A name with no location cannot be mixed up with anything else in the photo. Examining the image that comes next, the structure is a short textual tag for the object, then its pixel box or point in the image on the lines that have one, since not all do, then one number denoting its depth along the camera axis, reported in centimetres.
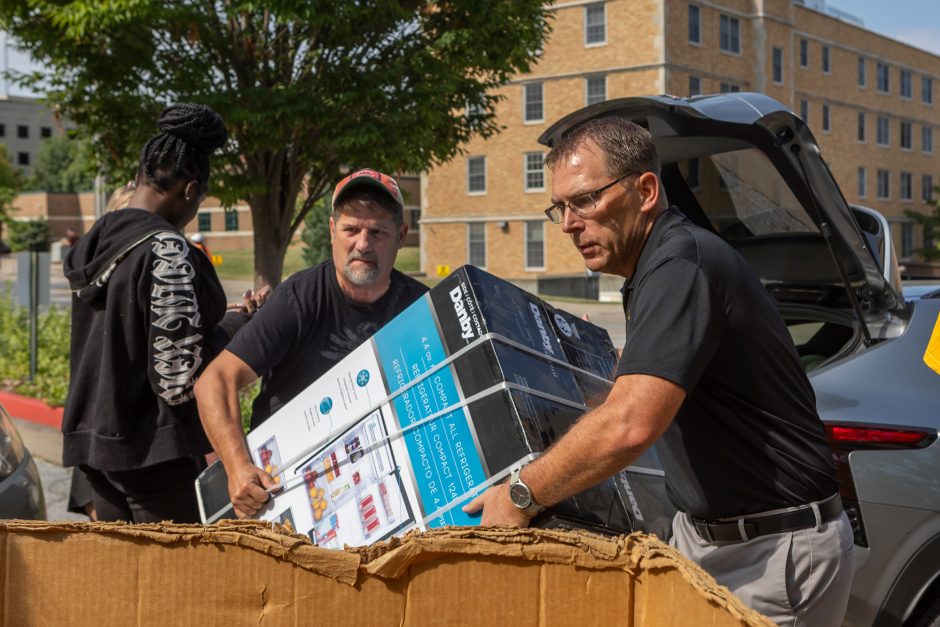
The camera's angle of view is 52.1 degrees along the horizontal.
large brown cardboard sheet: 142
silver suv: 315
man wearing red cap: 309
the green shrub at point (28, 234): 6247
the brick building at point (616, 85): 4578
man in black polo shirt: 214
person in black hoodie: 312
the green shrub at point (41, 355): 1023
